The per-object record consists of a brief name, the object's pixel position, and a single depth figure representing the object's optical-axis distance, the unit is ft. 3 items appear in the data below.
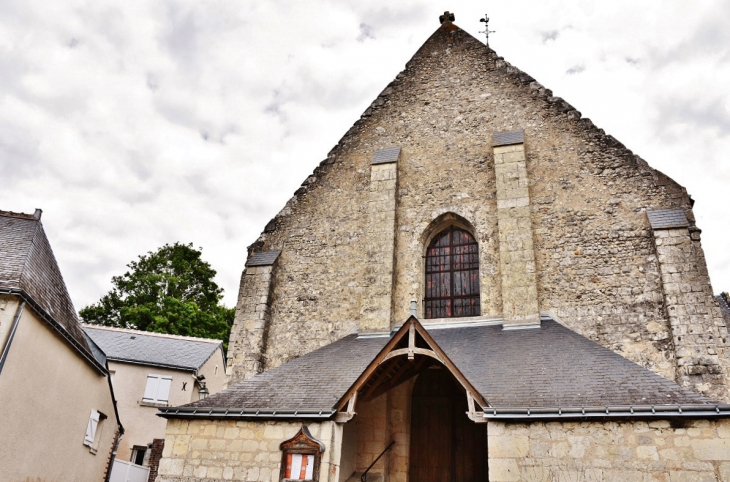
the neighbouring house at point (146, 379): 57.52
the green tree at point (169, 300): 86.53
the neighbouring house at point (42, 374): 29.30
